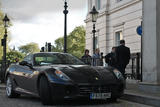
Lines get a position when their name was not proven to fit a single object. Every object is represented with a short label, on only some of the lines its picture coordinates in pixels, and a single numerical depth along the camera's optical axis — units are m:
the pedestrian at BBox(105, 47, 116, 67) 12.84
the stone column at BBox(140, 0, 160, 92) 9.18
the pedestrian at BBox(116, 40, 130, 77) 10.74
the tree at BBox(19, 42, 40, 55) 183.75
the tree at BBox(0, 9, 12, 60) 42.96
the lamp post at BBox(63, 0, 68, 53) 18.84
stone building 22.52
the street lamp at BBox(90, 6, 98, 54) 17.25
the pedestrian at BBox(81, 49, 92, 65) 14.51
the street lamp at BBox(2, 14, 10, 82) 21.39
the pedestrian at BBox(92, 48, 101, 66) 14.44
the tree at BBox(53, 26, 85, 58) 85.06
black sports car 6.93
